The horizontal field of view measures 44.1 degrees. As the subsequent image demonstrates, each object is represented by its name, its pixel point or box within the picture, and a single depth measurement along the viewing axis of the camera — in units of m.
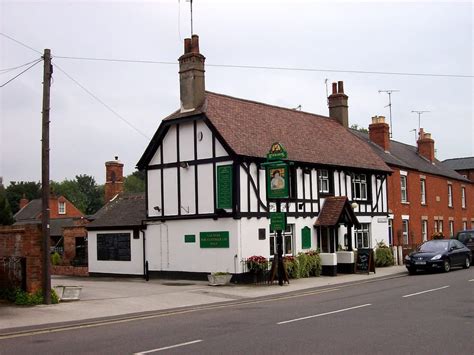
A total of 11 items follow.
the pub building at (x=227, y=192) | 24.05
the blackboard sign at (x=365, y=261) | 27.42
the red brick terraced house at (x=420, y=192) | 36.03
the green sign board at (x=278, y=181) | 22.72
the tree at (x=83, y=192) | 114.74
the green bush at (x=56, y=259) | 35.00
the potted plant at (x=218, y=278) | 22.80
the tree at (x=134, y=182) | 110.25
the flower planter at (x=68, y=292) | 18.11
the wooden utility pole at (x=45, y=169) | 17.14
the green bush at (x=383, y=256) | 31.11
